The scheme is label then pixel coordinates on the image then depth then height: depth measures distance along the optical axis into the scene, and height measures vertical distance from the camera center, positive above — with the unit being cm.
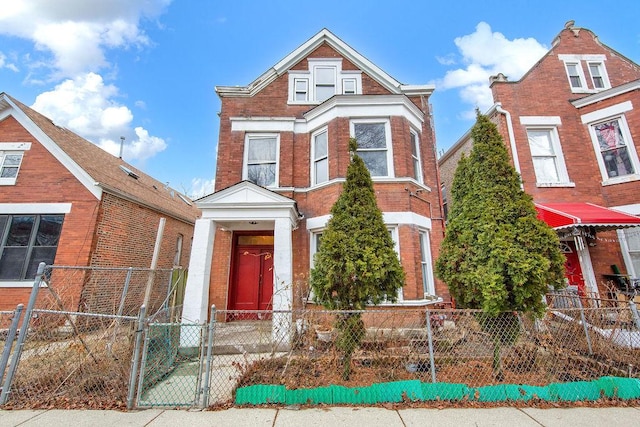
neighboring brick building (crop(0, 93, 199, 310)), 870 +245
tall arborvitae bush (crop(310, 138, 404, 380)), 475 +25
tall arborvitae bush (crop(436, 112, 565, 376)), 450 +57
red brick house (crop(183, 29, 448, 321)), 754 +364
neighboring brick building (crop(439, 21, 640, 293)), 843 +474
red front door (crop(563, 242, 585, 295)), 861 +40
